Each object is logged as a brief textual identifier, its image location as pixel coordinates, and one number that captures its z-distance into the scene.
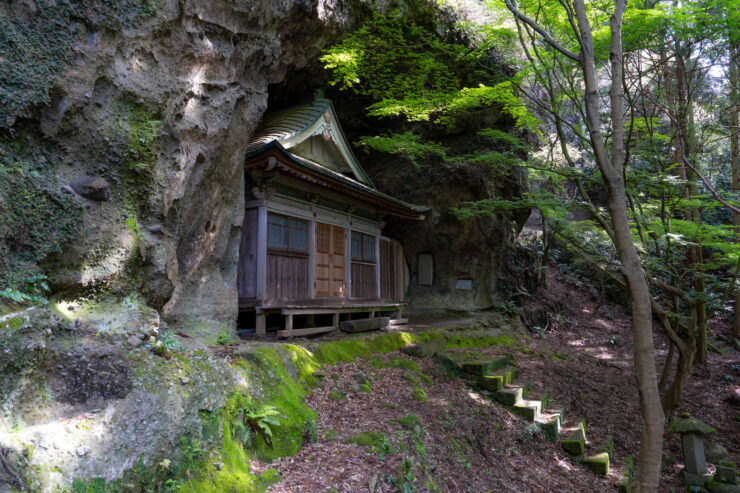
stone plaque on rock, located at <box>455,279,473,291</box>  15.95
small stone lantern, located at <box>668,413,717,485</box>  6.37
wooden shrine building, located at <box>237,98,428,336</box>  8.59
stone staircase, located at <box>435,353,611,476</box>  6.83
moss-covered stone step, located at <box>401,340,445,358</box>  9.33
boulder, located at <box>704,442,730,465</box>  7.14
